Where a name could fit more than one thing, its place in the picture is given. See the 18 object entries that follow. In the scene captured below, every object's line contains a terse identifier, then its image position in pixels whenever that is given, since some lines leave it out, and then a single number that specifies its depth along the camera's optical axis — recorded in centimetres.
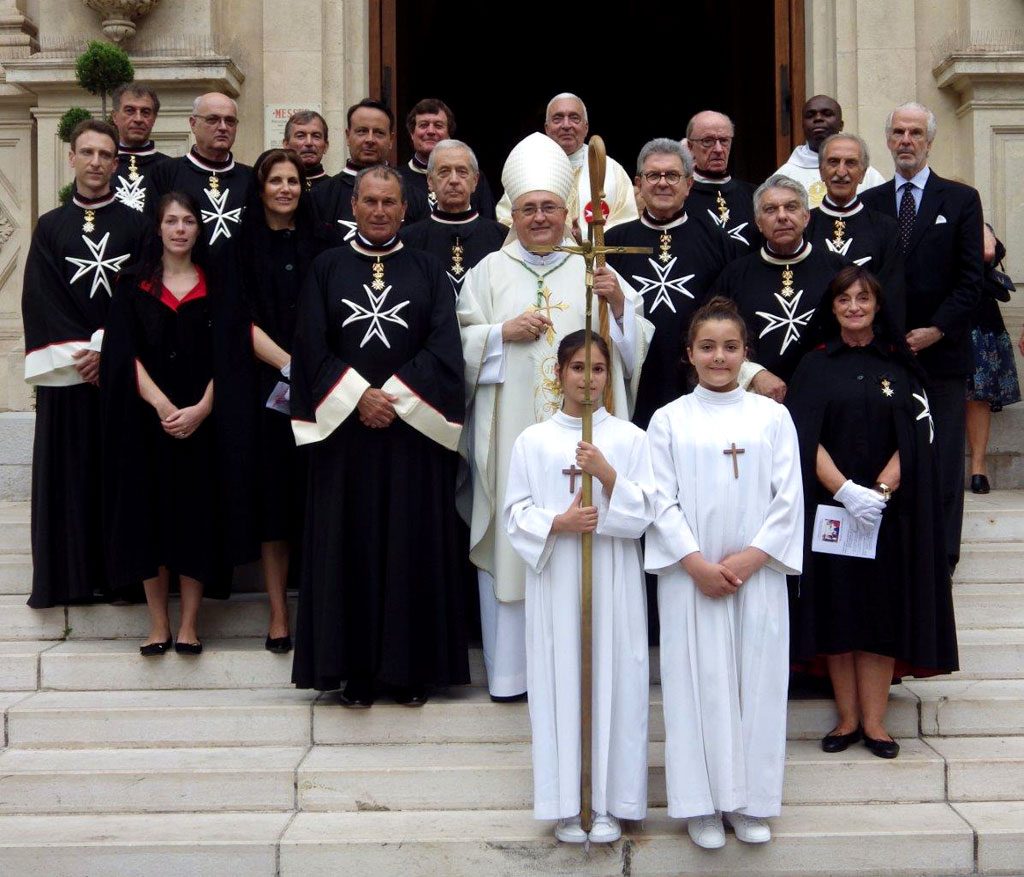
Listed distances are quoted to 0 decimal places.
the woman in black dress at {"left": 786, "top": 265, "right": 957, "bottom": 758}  539
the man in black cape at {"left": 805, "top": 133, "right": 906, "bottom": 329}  629
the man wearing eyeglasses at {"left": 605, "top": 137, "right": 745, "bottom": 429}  623
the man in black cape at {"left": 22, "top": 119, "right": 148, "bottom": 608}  628
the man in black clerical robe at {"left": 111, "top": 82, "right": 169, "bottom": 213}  693
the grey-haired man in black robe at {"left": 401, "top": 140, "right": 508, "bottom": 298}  635
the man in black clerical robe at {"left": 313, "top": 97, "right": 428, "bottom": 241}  690
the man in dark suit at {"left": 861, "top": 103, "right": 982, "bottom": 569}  669
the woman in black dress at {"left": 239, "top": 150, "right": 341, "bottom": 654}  611
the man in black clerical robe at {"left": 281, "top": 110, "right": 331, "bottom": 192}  695
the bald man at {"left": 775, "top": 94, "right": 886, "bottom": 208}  738
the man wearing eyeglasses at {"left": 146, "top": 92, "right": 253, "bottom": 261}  666
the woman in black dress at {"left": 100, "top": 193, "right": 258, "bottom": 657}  599
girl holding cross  495
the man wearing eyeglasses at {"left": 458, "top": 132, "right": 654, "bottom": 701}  583
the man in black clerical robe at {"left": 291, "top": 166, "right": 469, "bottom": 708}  568
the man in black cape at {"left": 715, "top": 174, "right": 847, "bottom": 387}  595
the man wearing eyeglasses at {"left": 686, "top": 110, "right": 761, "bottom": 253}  689
